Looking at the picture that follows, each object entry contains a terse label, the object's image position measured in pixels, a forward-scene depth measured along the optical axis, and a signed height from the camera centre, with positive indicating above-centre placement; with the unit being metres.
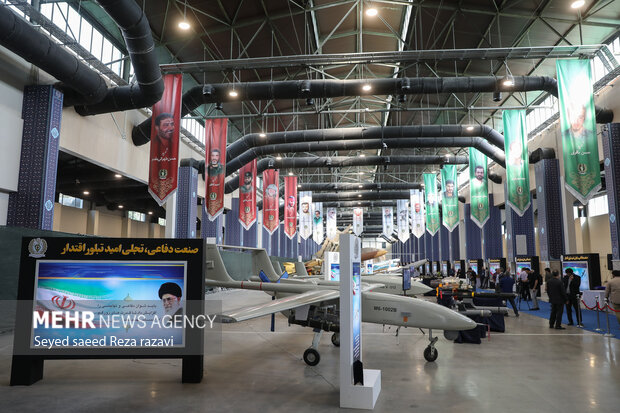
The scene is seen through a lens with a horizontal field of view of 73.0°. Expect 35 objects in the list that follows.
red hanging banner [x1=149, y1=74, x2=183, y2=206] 14.63 +3.94
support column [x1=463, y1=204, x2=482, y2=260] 37.11 +1.24
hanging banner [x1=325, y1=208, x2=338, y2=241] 44.34 +3.69
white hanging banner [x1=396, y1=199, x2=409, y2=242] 43.09 +3.92
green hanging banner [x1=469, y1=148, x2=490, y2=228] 23.58 +3.95
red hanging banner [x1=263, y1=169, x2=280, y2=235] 26.56 +3.63
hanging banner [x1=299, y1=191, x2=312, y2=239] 34.97 +3.23
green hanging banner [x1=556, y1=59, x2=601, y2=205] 13.96 +4.36
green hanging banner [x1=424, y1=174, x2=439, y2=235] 30.94 +3.96
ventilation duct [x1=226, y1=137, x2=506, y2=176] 23.56 +6.31
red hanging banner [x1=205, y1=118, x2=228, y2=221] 19.06 +4.09
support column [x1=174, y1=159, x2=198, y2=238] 21.61 +2.96
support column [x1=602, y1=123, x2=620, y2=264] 15.07 +2.83
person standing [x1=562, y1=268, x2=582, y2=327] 12.89 -1.22
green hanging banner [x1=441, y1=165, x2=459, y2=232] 28.22 +3.63
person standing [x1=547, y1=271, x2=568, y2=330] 11.97 -1.18
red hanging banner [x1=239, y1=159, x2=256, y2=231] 23.77 +3.53
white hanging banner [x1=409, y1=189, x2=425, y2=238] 35.69 +3.81
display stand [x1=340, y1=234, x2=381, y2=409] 5.59 -1.24
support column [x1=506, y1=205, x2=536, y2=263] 24.17 +1.26
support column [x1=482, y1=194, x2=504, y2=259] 32.34 +1.65
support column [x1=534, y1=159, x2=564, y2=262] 20.87 +2.37
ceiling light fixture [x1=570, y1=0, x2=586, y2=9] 14.86 +8.96
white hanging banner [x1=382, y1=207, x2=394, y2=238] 45.69 +3.85
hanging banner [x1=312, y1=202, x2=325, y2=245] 43.69 +3.76
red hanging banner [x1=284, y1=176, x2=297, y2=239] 29.52 +3.62
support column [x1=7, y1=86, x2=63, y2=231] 12.79 +2.98
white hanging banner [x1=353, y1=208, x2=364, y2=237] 44.22 +3.92
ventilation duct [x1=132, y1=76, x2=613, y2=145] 16.38 +6.62
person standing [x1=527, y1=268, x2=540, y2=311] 17.75 -1.20
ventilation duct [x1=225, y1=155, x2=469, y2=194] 28.52 +6.52
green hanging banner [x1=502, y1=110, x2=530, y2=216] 18.33 +4.23
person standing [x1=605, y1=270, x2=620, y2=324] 10.31 -0.89
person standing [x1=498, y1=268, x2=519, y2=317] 17.12 -1.14
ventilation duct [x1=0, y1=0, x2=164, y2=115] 9.95 +5.49
